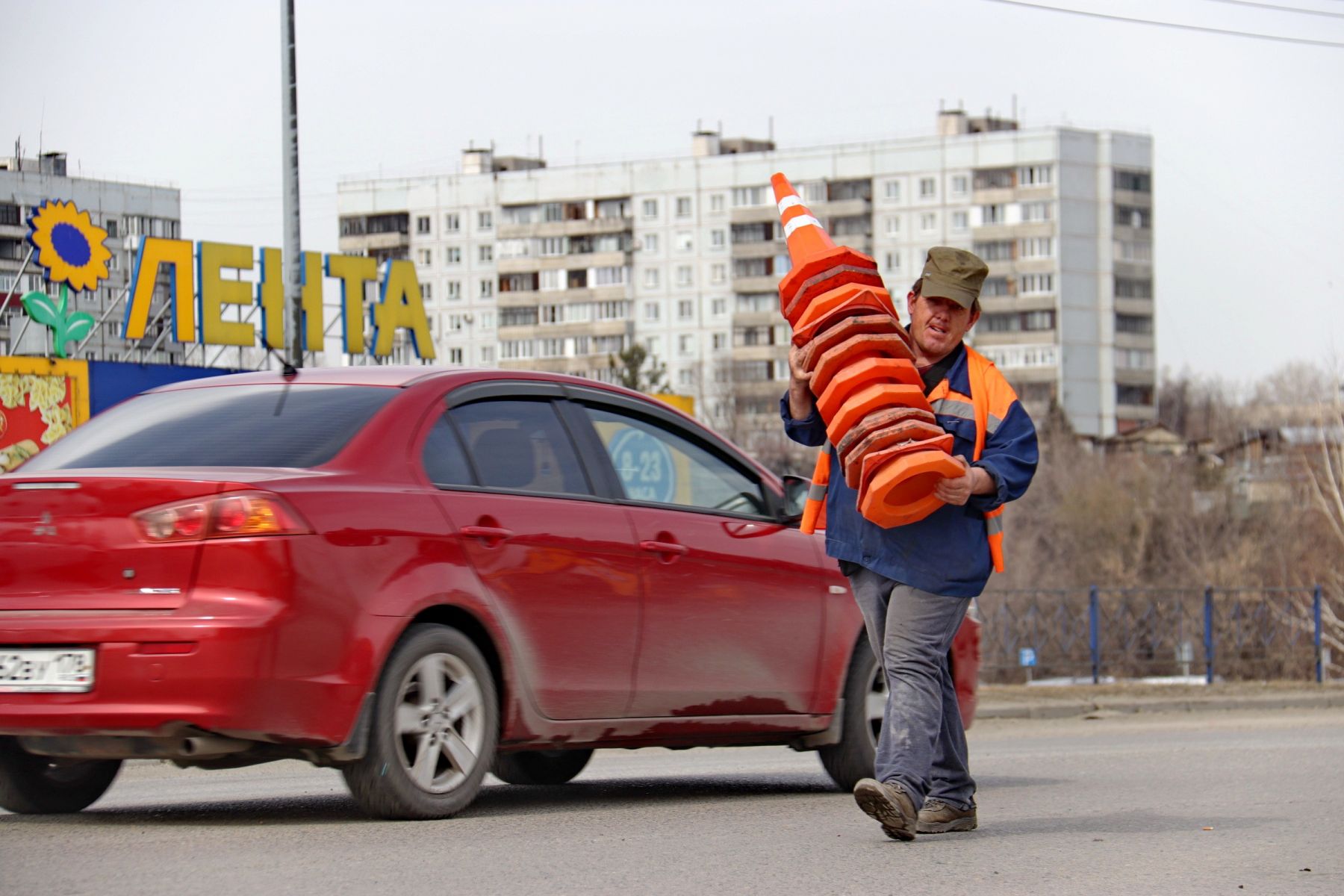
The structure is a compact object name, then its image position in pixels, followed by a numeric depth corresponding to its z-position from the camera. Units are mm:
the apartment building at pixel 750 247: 111938
